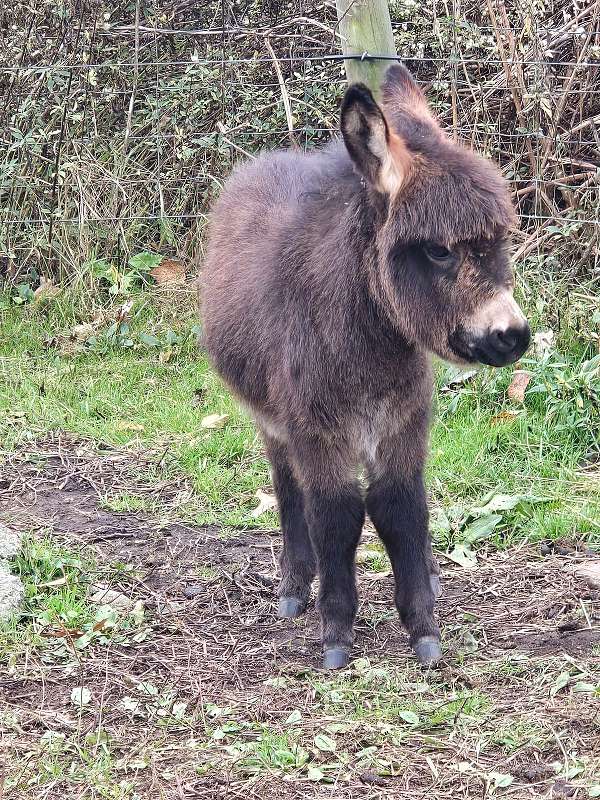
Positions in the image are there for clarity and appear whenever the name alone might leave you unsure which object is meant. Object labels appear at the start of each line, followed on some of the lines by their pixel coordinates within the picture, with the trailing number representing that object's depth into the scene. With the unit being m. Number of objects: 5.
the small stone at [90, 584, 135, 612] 4.76
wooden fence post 4.84
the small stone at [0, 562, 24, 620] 4.57
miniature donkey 3.73
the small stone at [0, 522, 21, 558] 4.91
